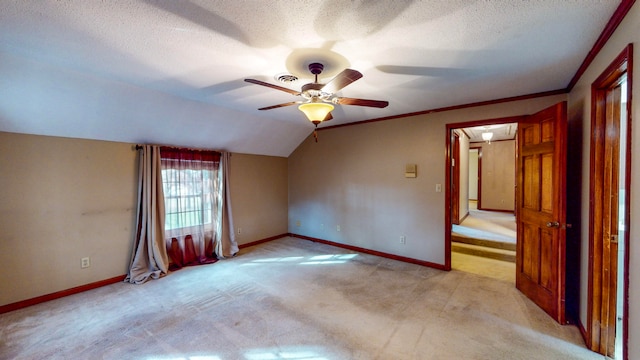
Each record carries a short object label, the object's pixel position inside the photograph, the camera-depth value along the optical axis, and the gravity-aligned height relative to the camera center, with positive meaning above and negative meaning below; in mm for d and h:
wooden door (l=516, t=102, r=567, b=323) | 2383 -399
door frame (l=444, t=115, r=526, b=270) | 3656 -378
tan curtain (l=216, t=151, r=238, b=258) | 4426 -692
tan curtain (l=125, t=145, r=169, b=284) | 3479 -592
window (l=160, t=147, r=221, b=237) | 3854 -228
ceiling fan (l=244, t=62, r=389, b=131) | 1800 +636
